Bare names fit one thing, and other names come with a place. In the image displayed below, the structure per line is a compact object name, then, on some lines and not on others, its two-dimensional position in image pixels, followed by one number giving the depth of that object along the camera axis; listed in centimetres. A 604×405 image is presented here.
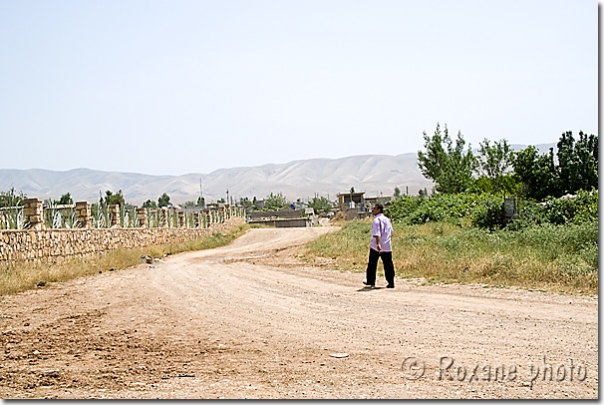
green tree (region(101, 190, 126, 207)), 6436
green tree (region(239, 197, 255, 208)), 10896
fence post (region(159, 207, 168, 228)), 3306
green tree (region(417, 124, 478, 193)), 5569
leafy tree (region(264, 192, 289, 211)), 8648
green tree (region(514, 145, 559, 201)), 3691
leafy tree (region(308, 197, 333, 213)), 8908
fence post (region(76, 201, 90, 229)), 2280
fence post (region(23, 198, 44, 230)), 1859
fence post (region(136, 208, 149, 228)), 2988
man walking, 1336
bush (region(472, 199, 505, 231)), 2678
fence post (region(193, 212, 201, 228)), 4045
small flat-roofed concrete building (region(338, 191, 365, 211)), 6135
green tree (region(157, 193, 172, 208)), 11571
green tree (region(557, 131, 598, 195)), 3572
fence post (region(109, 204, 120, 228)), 2605
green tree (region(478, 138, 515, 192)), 5506
